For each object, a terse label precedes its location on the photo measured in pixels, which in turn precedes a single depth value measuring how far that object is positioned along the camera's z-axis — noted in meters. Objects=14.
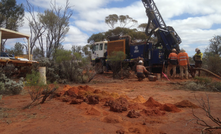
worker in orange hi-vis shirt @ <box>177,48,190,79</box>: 11.65
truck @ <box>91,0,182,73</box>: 14.15
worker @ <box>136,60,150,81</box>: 11.39
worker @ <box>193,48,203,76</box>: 12.56
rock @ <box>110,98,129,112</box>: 4.48
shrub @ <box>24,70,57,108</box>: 5.49
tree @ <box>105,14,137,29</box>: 34.94
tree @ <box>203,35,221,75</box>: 14.23
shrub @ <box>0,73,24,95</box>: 6.66
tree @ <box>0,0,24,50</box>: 17.19
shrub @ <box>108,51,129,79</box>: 13.31
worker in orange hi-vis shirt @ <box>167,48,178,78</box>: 11.98
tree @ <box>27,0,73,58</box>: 14.28
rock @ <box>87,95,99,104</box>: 5.26
